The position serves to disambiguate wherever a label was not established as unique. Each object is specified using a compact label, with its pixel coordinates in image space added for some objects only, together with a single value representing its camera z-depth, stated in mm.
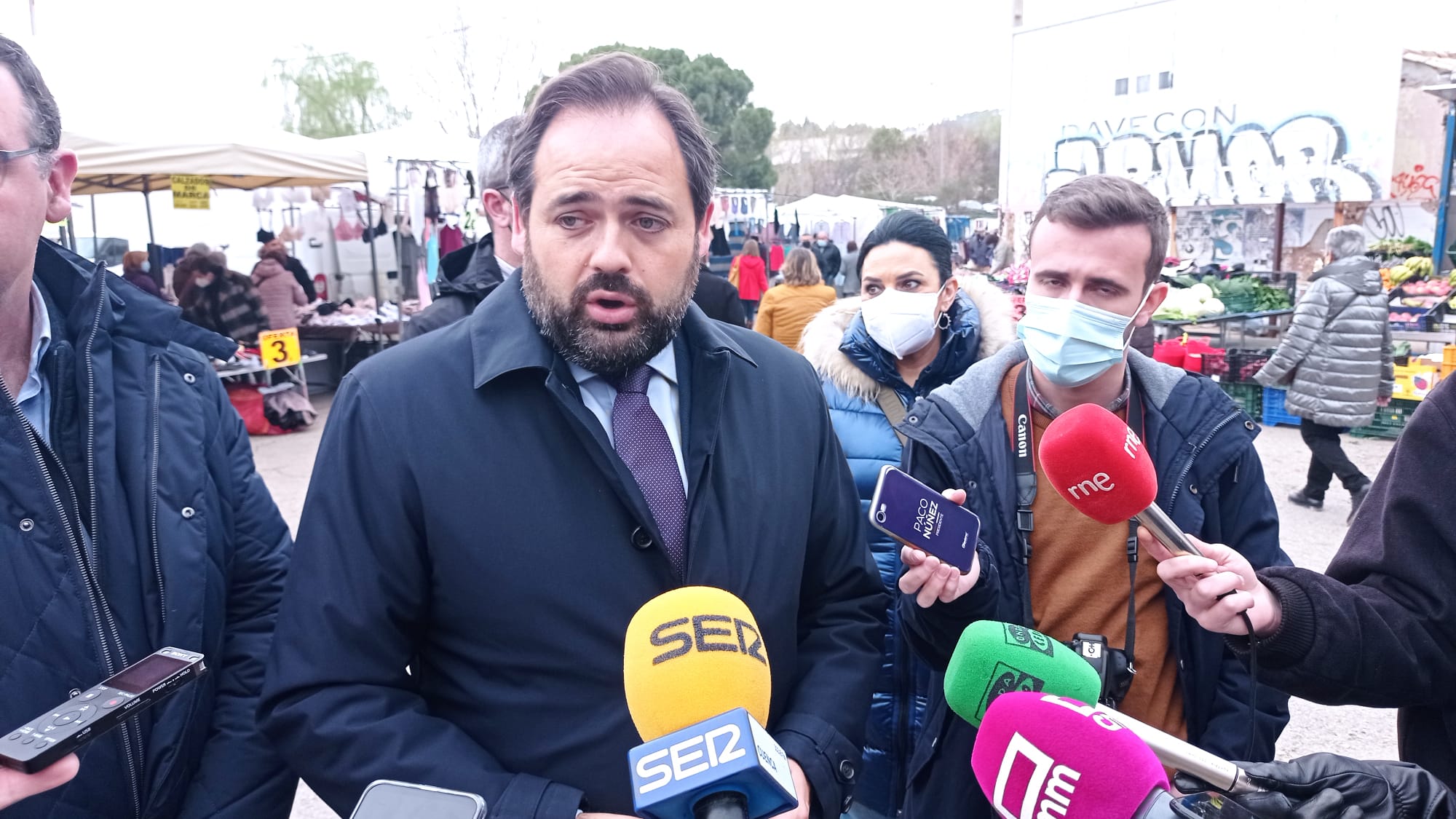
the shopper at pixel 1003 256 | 17297
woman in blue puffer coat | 2316
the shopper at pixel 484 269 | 2988
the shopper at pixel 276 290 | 10172
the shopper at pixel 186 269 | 9312
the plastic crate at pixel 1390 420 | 8156
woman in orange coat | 8133
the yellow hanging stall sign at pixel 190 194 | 8727
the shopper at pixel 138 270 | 9711
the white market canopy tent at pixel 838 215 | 22391
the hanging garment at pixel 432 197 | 11438
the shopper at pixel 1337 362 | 6348
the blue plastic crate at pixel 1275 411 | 9016
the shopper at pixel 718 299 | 4352
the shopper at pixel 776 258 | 18781
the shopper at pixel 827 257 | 18031
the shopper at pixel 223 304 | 9266
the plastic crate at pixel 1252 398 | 9234
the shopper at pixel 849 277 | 15922
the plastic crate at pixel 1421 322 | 10000
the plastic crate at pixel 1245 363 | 9266
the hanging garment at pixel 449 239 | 11585
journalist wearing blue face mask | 1901
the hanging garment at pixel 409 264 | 13172
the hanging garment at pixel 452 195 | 11625
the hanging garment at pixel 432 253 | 11328
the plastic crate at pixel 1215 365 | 9530
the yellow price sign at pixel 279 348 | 8609
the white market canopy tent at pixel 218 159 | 7363
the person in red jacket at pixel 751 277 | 13953
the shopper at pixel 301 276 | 12188
